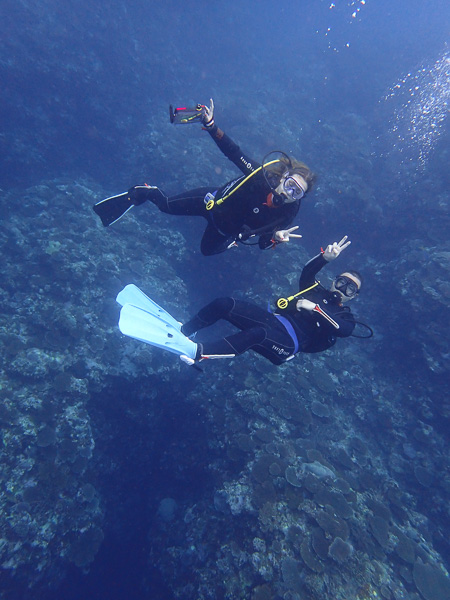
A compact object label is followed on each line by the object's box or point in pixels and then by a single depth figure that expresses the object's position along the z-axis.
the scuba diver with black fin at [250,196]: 3.99
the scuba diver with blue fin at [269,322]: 3.98
